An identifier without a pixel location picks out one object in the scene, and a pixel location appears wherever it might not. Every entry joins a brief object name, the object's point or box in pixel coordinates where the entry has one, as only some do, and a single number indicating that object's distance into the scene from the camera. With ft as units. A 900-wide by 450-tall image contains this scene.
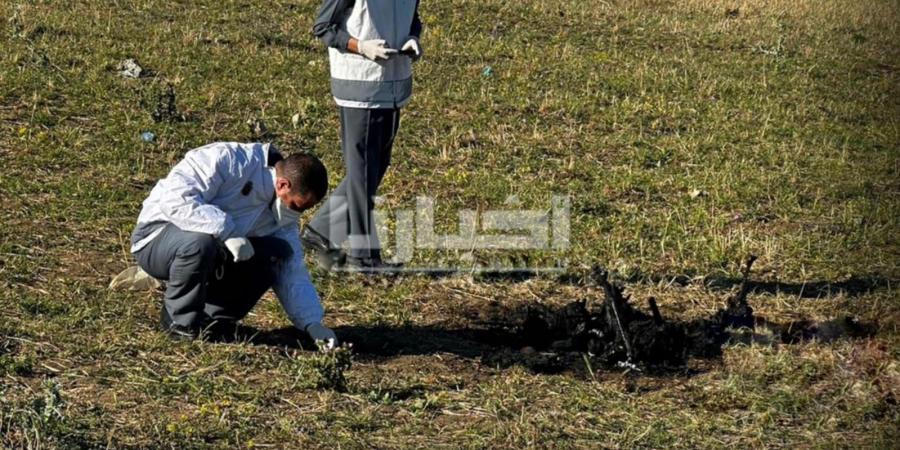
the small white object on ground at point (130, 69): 69.36
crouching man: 38.40
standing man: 46.39
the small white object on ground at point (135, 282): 44.60
